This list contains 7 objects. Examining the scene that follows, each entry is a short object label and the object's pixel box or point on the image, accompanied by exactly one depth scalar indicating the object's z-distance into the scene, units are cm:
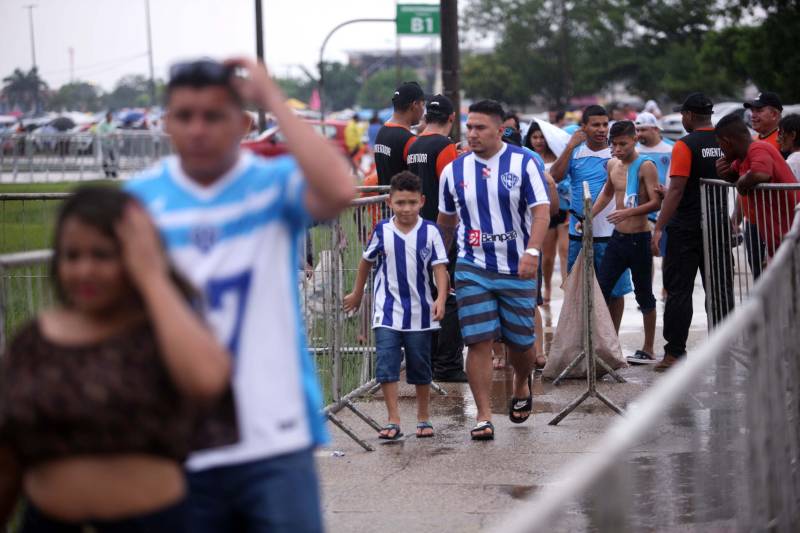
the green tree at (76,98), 17800
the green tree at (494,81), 8538
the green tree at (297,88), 17450
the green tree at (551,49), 7619
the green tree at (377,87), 16088
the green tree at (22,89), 14888
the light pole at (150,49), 10318
